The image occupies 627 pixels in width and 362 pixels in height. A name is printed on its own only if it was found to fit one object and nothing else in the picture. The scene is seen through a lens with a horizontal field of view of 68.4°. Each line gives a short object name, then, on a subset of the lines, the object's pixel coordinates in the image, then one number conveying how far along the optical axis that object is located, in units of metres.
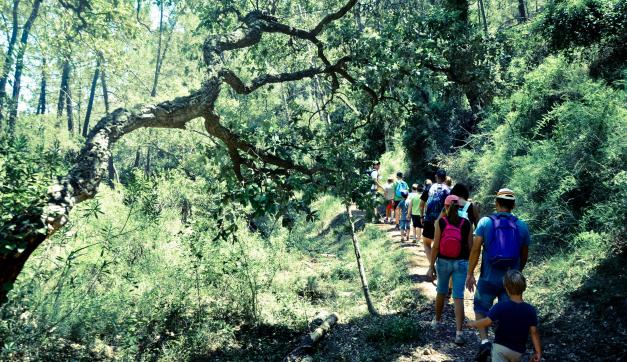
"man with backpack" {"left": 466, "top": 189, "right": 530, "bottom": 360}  4.80
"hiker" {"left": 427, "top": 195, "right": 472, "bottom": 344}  5.89
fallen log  6.83
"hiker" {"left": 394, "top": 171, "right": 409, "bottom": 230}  12.68
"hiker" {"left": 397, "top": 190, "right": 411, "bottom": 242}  12.69
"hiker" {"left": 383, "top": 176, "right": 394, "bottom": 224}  13.49
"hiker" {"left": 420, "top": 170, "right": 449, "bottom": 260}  7.88
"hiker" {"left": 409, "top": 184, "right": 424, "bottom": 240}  11.07
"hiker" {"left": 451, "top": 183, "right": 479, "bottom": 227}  6.04
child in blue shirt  3.86
